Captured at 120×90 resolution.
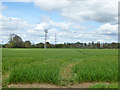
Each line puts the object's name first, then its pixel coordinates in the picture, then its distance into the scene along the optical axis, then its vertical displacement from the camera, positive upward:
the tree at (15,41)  67.00 +1.80
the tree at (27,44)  74.75 +0.33
